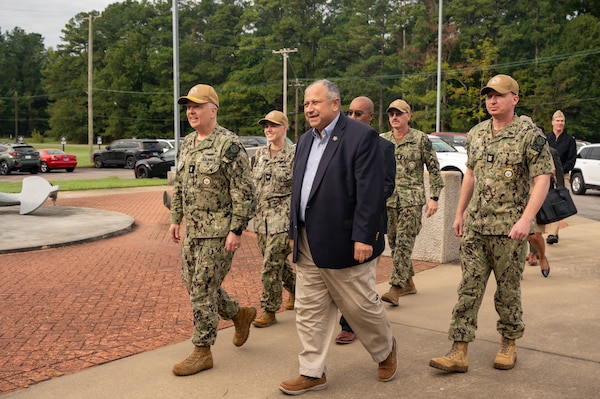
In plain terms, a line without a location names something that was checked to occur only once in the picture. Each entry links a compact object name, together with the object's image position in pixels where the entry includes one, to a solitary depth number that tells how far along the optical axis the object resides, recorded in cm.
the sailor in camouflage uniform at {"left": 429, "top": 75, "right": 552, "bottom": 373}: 473
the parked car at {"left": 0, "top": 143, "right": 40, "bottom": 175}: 3341
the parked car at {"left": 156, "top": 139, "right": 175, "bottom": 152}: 4272
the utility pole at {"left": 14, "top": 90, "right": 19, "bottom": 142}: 11100
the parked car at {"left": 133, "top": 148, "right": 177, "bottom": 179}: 2884
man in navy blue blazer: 427
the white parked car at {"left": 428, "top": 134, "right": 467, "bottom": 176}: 2174
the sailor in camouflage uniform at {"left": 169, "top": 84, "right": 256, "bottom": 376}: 480
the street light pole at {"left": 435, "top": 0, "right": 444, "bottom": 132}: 3378
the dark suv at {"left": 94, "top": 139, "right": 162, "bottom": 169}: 4066
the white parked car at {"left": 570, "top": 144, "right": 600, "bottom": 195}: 2169
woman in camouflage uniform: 607
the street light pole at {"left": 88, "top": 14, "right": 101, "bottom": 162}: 4616
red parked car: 3506
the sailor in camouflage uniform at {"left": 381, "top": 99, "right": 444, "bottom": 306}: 675
